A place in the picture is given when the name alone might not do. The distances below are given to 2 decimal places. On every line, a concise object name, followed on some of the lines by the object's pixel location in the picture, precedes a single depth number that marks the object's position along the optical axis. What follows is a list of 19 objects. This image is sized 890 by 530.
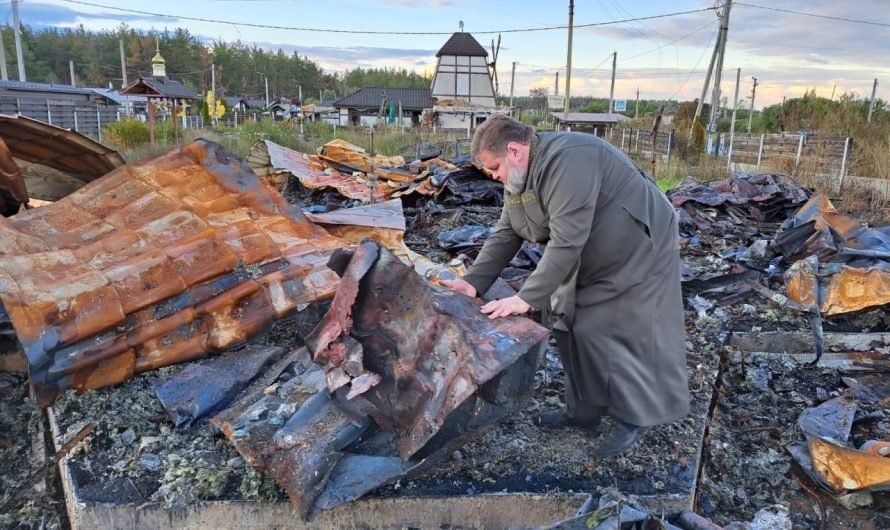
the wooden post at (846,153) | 13.15
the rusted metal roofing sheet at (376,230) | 4.95
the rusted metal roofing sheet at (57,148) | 4.34
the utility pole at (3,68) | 28.27
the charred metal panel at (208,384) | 3.10
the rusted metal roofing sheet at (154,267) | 3.12
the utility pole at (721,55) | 23.68
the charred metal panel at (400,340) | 2.31
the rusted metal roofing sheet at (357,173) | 10.09
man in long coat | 2.49
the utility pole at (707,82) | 24.39
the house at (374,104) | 38.97
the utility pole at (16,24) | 29.62
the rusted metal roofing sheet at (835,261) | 4.80
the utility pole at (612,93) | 38.97
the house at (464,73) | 41.75
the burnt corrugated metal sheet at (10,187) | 4.09
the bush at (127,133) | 19.45
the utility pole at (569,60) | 24.74
